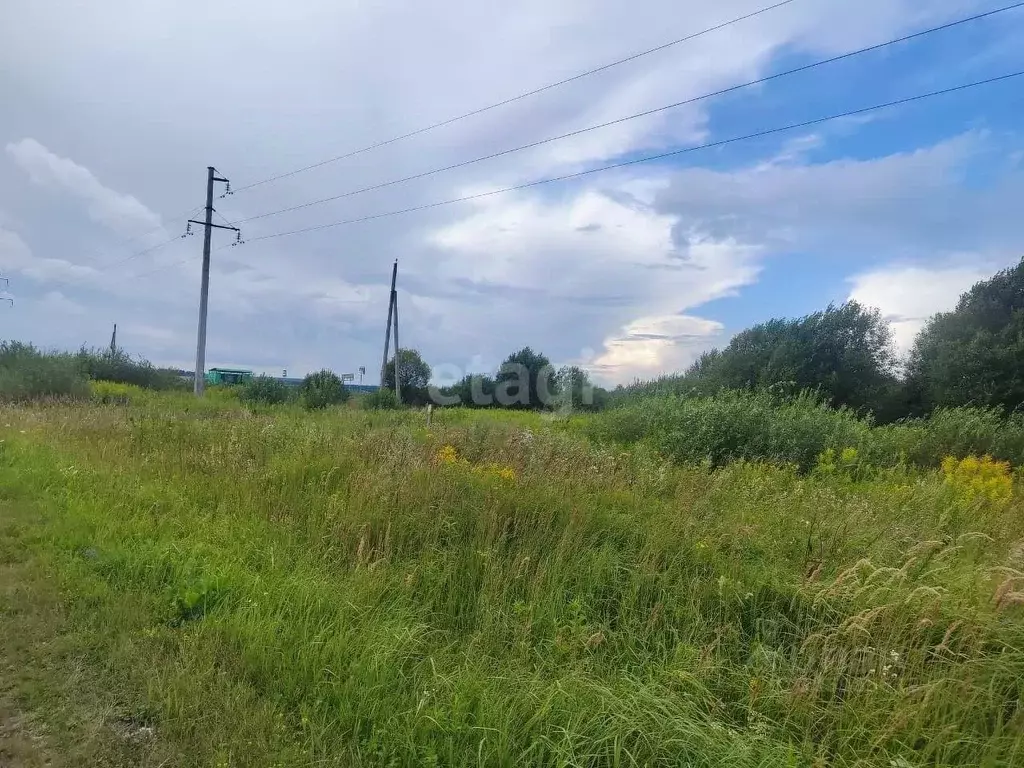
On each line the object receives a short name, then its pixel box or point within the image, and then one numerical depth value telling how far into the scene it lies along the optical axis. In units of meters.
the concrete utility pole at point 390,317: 30.70
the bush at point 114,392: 18.88
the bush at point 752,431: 10.80
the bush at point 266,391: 25.04
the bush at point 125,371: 29.25
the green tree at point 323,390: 24.91
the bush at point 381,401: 27.94
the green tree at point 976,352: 25.27
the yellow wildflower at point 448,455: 6.12
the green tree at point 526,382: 35.38
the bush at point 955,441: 11.11
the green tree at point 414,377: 42.88
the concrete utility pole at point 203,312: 22.22
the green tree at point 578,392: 26.72
